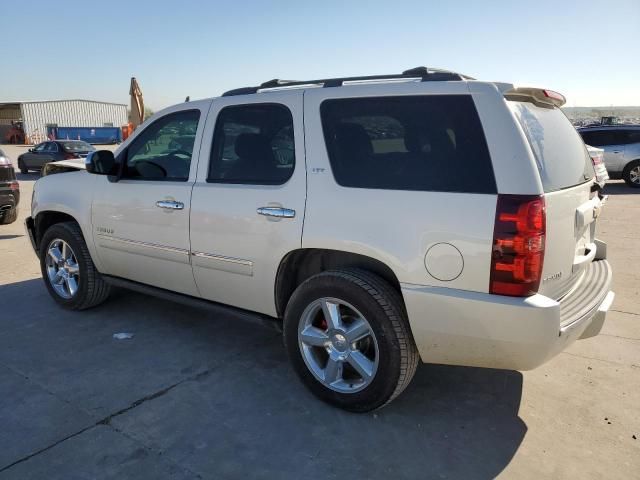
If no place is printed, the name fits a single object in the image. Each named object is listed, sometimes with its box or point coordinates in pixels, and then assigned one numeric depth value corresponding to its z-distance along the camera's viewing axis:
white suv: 2.57
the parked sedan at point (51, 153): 19.02
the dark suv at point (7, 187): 8.41
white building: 51.25
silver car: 14.22
